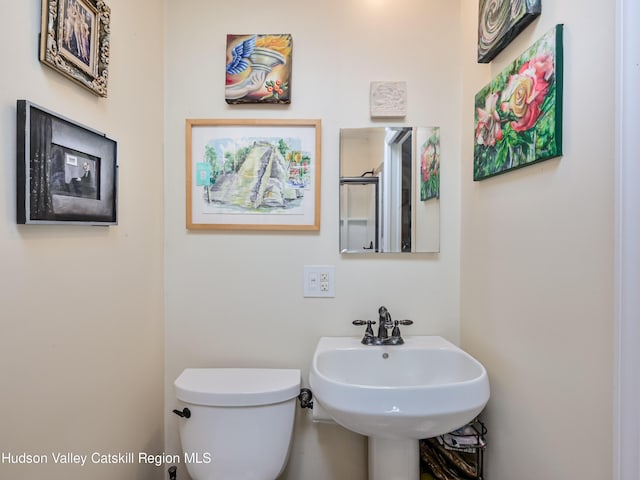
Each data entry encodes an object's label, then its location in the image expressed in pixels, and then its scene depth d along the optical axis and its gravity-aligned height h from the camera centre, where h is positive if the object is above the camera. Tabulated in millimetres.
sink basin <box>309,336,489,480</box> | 916 -468
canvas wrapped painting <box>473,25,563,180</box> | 817 +361
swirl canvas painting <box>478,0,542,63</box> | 906 +640
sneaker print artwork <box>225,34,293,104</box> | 1347 +683
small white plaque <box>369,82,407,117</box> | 1362 +574
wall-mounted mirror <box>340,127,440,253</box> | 1375 +207
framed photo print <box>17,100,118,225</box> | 740 +170
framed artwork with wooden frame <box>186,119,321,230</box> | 1379 +271
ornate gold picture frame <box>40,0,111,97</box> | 796 +514
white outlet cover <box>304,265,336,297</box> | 1389 -178
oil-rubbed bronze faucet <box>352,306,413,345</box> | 1282 -359
